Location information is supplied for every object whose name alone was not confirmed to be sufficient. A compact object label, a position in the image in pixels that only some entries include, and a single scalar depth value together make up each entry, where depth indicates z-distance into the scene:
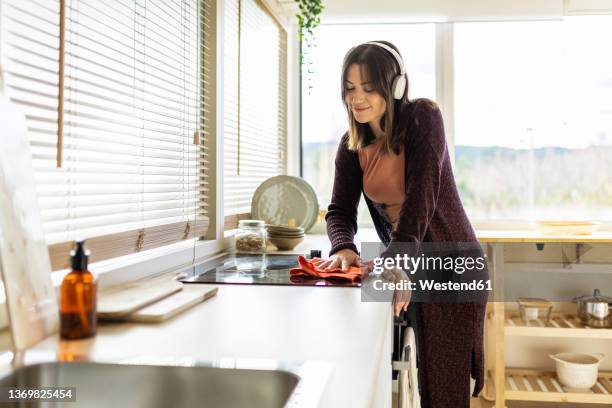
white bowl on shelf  2.93
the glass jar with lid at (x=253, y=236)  2.19
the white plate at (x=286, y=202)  2.64
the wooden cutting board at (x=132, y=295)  1.12
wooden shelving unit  2.92
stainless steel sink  0.85
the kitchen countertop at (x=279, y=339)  0.86
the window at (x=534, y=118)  3.31
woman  1.81
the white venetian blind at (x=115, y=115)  1.19
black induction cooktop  1.58
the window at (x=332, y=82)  3.43
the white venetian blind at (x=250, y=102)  2.45
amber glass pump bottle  0.98
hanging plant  2.71
